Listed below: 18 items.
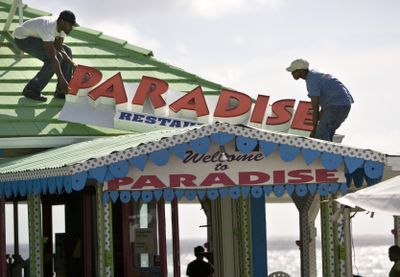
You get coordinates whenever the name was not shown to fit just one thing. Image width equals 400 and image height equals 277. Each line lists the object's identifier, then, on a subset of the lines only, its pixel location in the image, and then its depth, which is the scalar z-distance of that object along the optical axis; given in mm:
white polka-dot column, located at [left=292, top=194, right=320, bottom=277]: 24812
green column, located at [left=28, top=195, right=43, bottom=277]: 22453
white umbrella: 17500
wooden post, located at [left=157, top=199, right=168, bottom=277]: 23125
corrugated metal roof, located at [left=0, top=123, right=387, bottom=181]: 19219
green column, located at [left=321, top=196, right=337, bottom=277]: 21031
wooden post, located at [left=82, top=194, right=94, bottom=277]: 23844
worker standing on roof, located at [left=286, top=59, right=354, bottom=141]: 22516
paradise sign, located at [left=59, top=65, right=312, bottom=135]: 23688
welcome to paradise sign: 19938
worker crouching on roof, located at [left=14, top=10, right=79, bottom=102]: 24109
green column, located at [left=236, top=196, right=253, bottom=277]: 23547
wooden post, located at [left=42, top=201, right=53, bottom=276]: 24094
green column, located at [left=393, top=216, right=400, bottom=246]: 24205
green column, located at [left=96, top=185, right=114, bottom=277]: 20203
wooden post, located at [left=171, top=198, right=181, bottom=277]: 23734
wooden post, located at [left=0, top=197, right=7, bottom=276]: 22547
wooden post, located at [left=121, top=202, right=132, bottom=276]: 23016
